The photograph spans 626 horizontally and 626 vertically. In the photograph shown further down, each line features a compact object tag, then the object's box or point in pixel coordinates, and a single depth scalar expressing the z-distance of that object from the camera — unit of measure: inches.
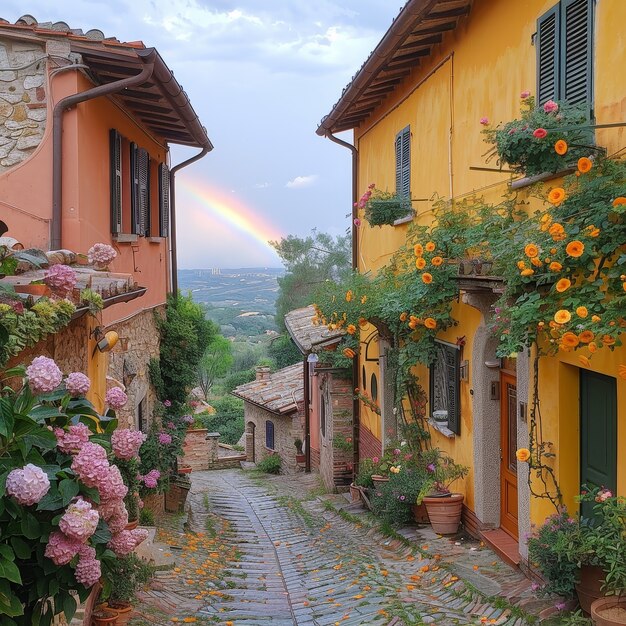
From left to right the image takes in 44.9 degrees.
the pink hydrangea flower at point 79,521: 126.9
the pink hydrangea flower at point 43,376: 136.9
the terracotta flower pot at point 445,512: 358.6
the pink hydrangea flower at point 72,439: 138.5
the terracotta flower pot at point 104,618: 243.9
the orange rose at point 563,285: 205.9
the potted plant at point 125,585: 254.2
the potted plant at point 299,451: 919.7
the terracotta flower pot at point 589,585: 211.8
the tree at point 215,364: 2421.9
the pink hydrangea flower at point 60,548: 129.1
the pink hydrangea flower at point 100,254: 230.7
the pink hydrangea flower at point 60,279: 173.0
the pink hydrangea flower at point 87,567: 134.6
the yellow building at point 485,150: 228.8
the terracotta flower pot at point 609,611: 193.2
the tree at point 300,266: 1713.8
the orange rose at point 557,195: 208.1
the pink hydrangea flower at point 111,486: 134.6
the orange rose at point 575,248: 199.6
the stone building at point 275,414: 962.1
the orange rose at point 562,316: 199.8
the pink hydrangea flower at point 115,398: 184.2
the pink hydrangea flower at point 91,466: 133.0
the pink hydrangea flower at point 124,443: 164.4
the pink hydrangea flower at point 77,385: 151.0
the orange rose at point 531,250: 214.5
